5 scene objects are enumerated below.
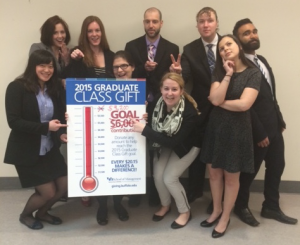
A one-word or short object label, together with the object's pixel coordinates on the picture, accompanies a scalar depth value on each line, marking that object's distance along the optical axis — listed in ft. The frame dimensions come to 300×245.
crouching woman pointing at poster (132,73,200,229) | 7.74
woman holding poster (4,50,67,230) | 7.79
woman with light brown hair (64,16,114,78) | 8.65
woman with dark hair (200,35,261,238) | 7.20
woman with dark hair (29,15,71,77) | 9.14
